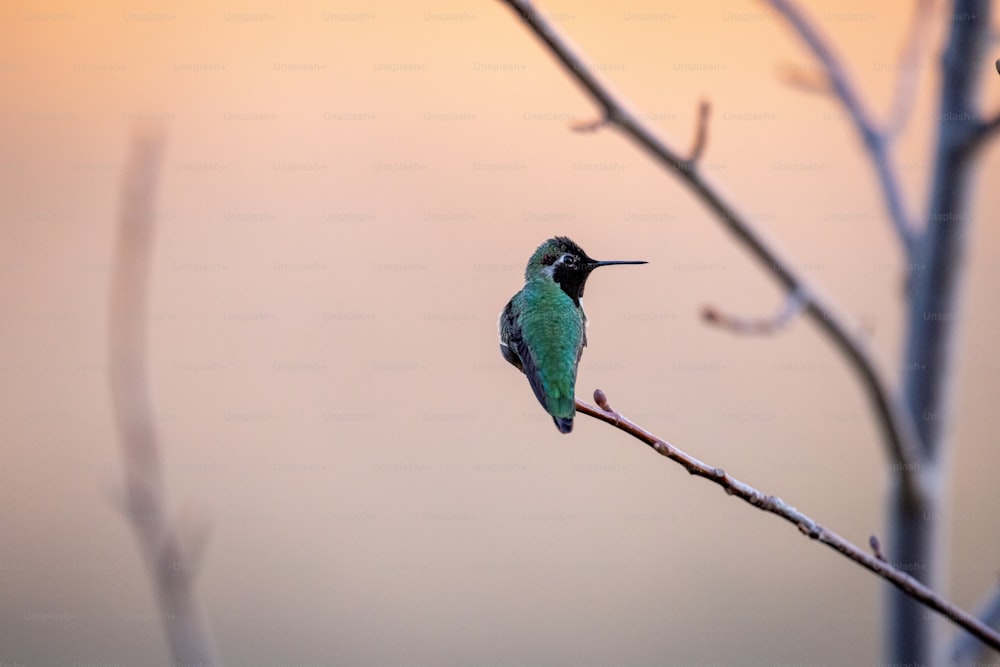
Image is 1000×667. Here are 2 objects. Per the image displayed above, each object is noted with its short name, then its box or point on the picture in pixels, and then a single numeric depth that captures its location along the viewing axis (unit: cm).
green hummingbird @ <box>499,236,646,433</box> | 404
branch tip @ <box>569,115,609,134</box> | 480
